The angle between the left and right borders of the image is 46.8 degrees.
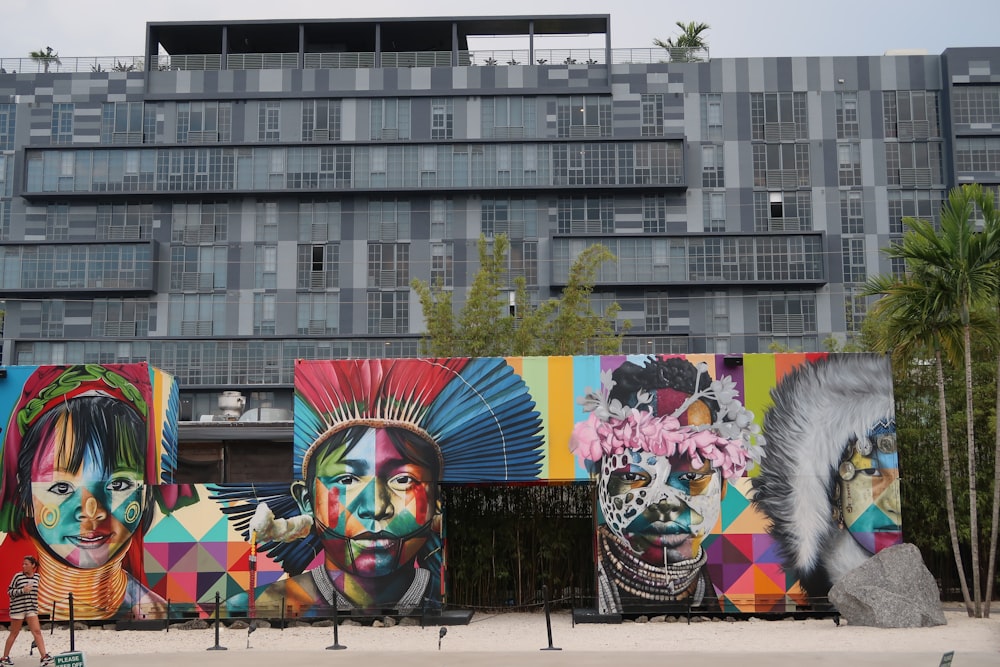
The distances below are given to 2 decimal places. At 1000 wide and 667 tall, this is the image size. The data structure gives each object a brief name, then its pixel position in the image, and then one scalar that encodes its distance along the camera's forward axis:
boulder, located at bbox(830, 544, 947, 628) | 20.50
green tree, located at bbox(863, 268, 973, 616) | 23.05
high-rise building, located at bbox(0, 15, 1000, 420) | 63.00
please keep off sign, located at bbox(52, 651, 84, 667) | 13.20
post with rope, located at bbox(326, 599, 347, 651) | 19.47
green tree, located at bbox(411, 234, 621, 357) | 33.62
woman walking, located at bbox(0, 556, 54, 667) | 16.55
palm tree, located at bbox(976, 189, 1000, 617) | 22.45
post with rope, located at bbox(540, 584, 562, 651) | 19.00
